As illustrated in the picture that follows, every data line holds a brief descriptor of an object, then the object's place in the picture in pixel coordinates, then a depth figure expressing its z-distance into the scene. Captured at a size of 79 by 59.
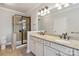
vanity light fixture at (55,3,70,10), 1.19
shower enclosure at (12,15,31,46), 1.64
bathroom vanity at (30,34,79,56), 0.79
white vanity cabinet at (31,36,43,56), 1.32
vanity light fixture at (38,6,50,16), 1.59
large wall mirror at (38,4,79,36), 1.09
